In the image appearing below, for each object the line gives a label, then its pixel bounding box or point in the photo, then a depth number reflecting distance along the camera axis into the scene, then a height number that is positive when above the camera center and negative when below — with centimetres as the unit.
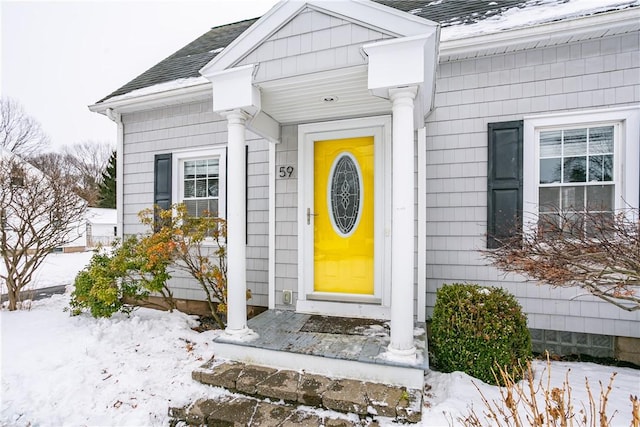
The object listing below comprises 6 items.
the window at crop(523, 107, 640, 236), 320 +57
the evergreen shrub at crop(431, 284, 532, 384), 273 -98
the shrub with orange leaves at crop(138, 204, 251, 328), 390 -33
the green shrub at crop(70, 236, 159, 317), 395 -84
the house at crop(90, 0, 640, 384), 260 +81
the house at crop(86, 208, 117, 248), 1964 -68
